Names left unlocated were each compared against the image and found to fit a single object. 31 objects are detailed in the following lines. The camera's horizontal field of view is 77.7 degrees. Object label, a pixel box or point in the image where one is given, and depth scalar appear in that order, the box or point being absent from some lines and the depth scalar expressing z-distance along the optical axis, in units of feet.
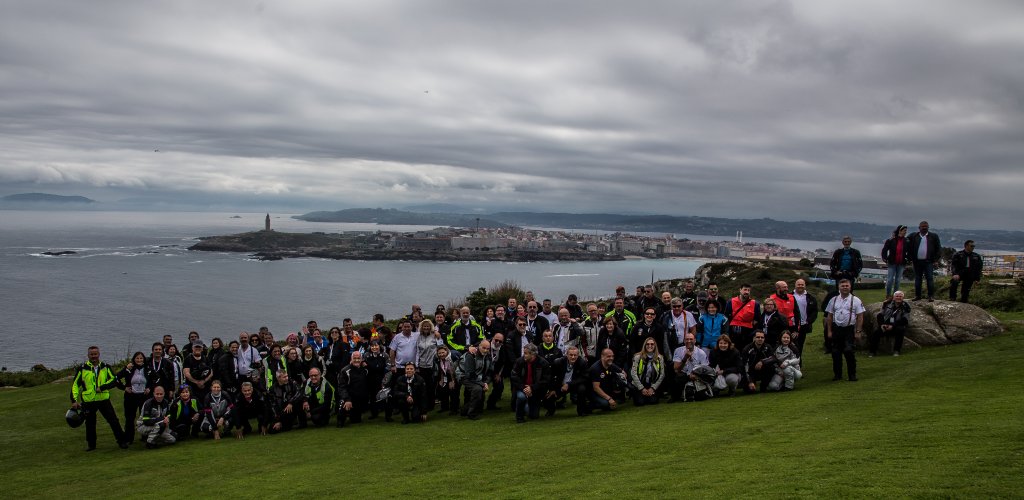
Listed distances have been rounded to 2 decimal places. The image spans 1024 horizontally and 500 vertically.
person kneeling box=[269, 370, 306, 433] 40.34
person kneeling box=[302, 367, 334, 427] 41.03
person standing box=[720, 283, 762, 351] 40.09
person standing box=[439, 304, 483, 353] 44.01
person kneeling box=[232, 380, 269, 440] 39.88
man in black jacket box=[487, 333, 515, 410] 40.96
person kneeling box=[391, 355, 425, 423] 39.75
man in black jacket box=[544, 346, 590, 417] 37.58
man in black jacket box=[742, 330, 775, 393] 37.78
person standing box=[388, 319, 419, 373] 42.42
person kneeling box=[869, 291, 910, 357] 43.19
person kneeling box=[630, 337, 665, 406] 38.01
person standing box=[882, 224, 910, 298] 49.14
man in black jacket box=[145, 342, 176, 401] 40.96
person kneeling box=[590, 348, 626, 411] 37.68
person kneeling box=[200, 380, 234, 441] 39.91
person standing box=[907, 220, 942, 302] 48.65
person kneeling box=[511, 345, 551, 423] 37.11
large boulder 45.06
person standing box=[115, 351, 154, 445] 39.50
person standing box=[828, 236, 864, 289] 45.91
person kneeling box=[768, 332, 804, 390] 37.68
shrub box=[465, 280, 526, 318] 101.55
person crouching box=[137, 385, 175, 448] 38.34
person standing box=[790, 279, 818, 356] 40.55
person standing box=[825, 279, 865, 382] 37.83
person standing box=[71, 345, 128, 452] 38.22
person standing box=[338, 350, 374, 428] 40.81
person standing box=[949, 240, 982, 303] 51.16
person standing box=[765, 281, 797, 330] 39.81
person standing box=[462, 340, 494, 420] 39.81
